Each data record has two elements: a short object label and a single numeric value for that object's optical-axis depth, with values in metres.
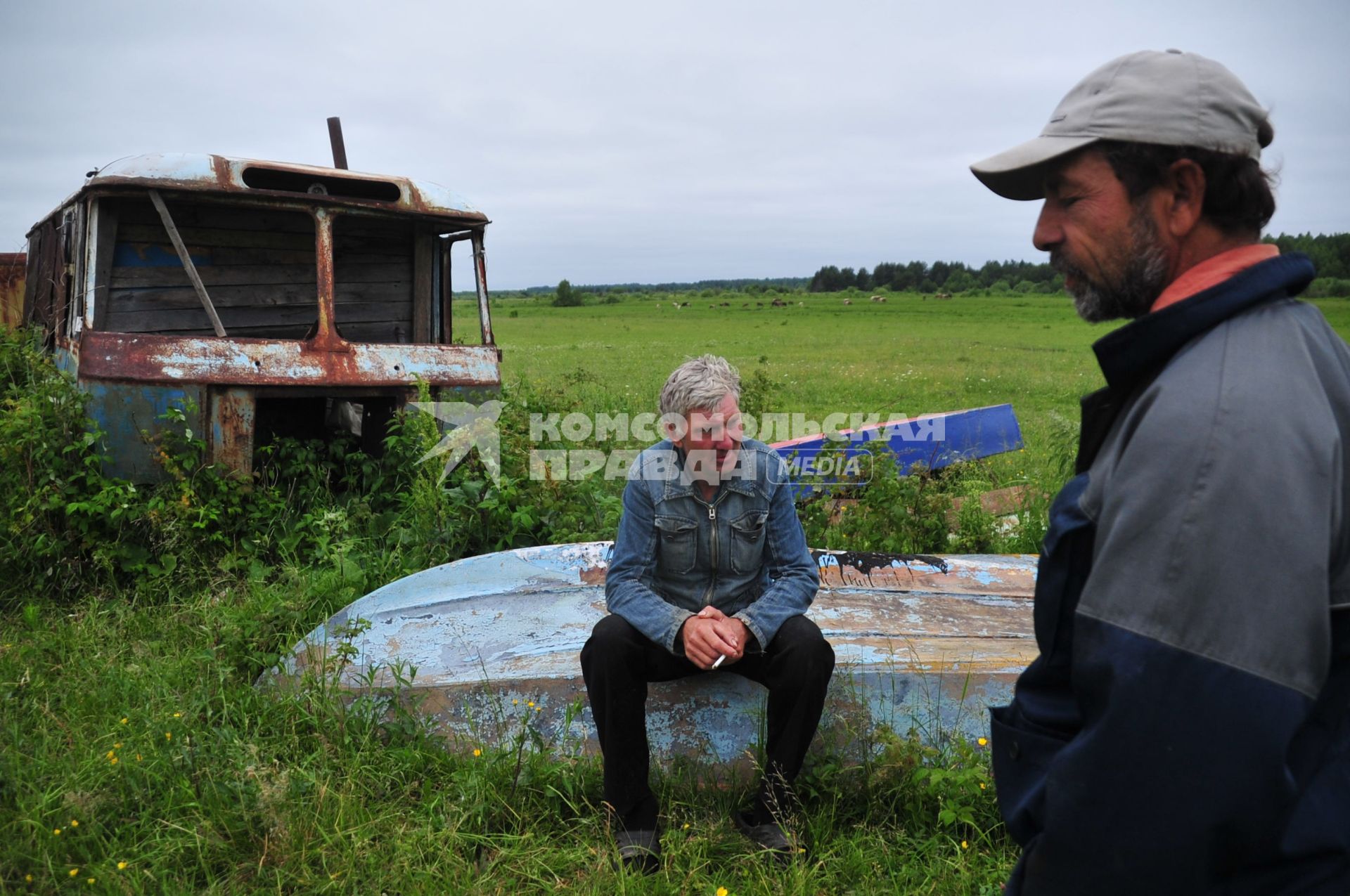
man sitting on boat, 2.79
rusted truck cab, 4.96
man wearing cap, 1.07
